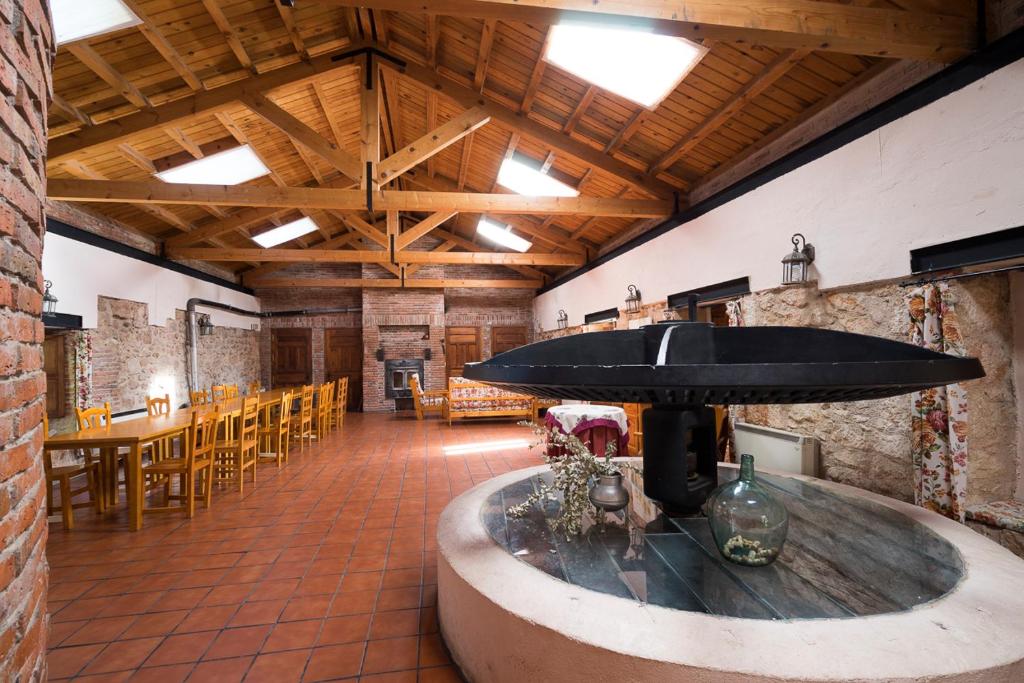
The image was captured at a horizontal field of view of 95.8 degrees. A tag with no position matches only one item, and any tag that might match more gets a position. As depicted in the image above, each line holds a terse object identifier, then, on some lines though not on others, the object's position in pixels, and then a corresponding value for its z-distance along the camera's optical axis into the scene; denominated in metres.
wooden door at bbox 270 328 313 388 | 11.38
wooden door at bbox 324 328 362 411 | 11.55
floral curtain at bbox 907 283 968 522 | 2.57
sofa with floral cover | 8.53
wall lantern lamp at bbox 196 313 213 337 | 8.62
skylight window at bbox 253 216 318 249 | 8.95
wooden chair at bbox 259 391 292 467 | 5.52
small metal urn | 2.24
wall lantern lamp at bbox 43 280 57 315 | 4.92
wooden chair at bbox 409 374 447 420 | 9.04
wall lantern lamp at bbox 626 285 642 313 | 6.47
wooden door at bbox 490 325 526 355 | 12.18
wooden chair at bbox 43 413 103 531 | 3.63
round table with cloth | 4.80
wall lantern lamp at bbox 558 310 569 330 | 9.47
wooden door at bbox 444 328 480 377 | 11.94
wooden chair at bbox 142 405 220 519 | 3.83
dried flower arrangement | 2.11
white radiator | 3.58
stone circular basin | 1.19
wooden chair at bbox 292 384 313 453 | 6.63
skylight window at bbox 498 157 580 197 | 6.45
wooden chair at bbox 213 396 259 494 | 4.52
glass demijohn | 1.72
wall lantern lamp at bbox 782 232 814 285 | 3.62
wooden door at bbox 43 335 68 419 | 5.51
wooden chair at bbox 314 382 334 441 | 7.40
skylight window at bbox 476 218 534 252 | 9.07
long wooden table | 3.51
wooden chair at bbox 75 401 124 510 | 4.00
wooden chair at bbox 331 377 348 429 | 8.67
